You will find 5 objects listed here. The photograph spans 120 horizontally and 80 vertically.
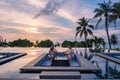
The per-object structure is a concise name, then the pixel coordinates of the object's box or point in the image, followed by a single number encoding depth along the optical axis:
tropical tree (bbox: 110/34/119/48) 24.47
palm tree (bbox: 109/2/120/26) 13.35
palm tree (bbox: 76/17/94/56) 17.77
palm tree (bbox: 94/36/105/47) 20.91
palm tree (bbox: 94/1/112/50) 14.87
